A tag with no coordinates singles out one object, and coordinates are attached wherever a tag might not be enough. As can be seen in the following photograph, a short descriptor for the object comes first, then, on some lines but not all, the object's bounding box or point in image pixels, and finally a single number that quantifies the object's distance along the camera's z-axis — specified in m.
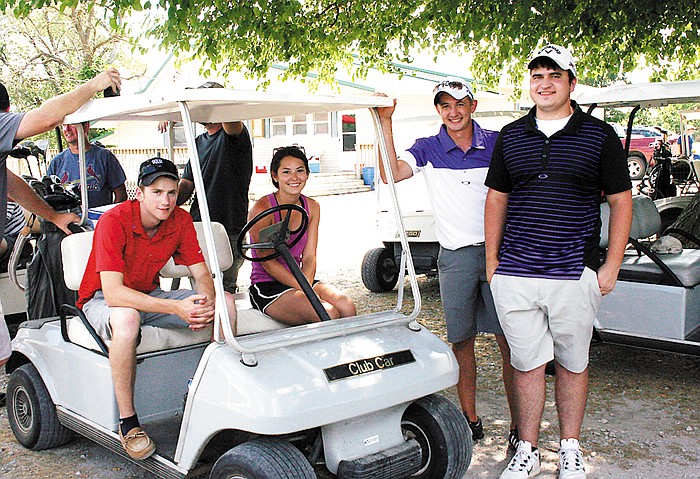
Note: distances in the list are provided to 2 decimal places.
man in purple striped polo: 3.35
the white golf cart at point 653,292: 4.71
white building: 21.95
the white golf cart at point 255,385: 2.95
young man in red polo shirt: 3.41
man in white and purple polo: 3.85
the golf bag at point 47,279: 4.29
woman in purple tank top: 3.79
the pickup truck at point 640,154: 21.31
